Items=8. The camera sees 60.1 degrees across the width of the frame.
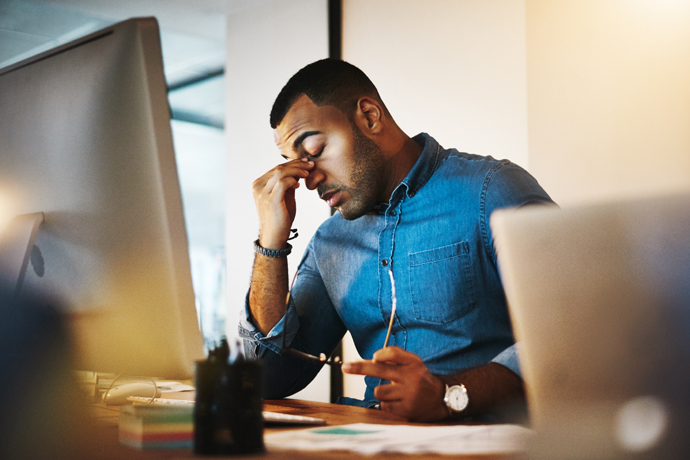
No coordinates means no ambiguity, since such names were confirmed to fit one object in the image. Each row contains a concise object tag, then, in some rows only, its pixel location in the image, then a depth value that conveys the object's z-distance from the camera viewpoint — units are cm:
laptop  52
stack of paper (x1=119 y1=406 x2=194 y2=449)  61
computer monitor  65
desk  59
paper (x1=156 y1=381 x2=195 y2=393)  126
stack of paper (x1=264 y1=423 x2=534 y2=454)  64
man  133
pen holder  57
